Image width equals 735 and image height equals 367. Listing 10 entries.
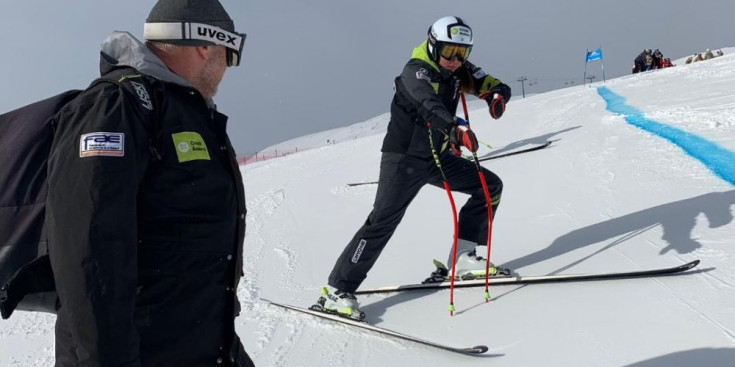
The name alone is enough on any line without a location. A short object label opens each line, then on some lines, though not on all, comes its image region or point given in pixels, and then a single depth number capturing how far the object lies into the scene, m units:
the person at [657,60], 24.17
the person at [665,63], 24.12
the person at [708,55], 23.56
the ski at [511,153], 8.84
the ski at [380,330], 3.14
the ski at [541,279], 3.75
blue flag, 27.92
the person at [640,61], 24.89
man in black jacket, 1.34
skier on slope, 3.89
